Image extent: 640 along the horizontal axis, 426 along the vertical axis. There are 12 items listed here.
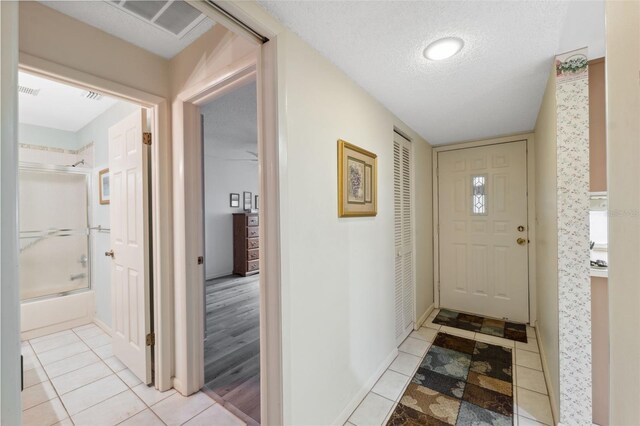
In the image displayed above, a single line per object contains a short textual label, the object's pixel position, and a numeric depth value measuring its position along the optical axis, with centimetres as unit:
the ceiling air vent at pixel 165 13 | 140
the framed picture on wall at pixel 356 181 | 168
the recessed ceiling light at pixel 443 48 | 140
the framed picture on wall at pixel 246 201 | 602
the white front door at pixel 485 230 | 310
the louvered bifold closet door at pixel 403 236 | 255
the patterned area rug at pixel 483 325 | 283
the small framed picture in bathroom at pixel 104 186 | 293
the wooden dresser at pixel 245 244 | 543
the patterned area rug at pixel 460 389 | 172
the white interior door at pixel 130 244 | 199
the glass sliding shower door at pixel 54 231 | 316
